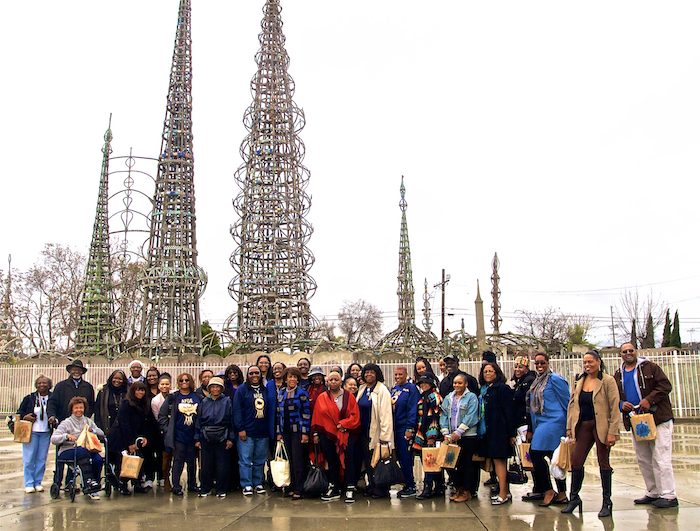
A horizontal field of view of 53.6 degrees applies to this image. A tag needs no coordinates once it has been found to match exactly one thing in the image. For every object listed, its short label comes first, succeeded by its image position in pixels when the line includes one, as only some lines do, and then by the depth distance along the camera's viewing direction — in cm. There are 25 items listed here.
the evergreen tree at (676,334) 4216
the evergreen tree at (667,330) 4369
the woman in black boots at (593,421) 739
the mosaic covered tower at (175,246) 3136
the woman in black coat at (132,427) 927
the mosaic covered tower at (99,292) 3478
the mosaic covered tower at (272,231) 3078
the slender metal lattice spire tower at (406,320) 3048
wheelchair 888
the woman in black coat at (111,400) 975
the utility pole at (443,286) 4690
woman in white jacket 866
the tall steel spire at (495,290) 4306
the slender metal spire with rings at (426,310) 4921
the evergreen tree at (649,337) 4553
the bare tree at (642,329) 4741
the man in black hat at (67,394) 955
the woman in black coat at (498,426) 820
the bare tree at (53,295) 4412
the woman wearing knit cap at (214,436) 916
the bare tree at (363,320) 6550
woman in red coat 862
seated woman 888
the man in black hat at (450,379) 864
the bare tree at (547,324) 5883
